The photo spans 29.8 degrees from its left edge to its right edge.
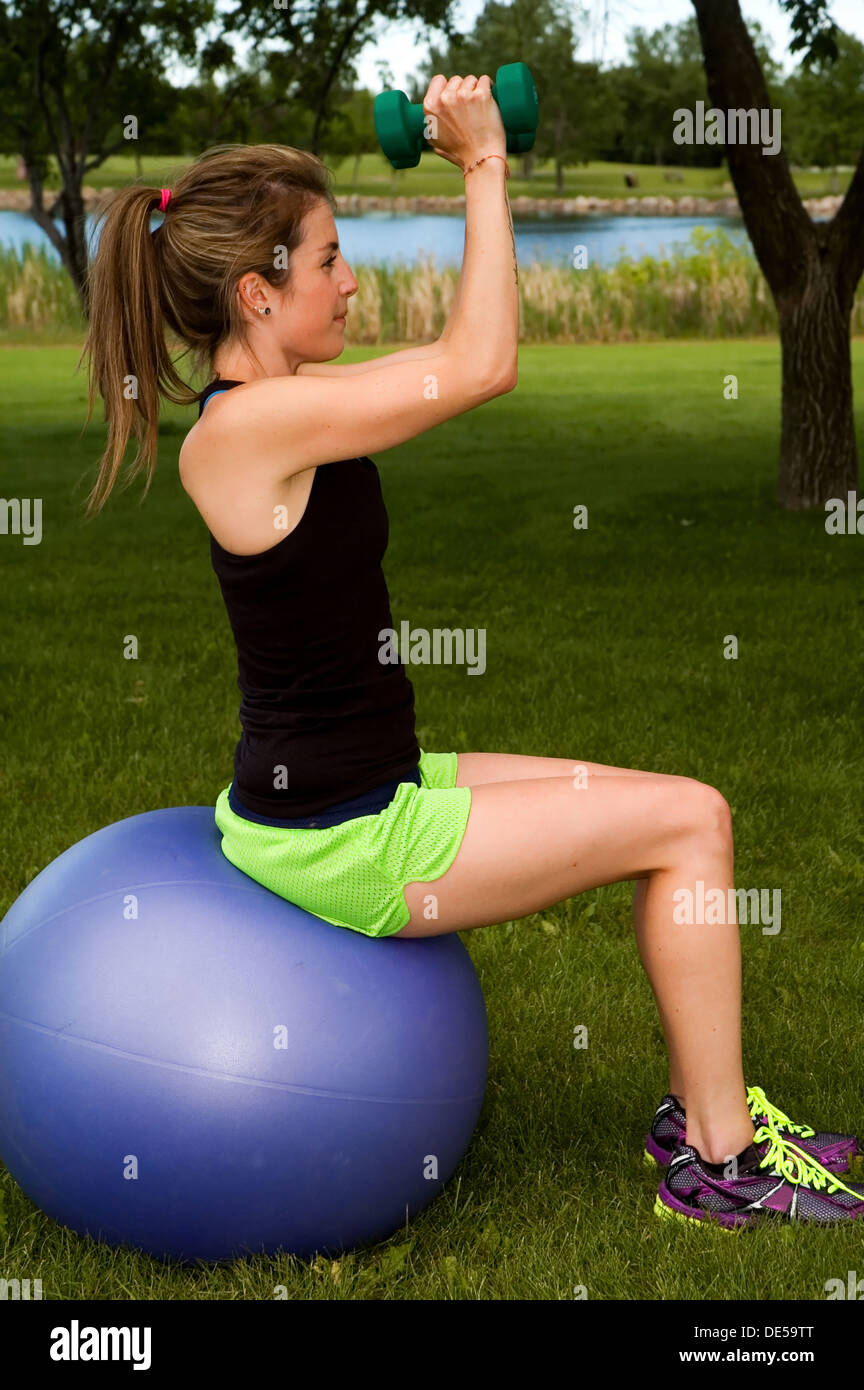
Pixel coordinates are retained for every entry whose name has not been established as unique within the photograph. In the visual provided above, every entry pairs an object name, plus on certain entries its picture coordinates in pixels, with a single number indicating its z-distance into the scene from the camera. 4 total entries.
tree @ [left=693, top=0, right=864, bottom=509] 10.28
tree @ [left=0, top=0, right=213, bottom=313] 15.31
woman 3.15
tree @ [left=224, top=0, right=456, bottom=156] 13.49
